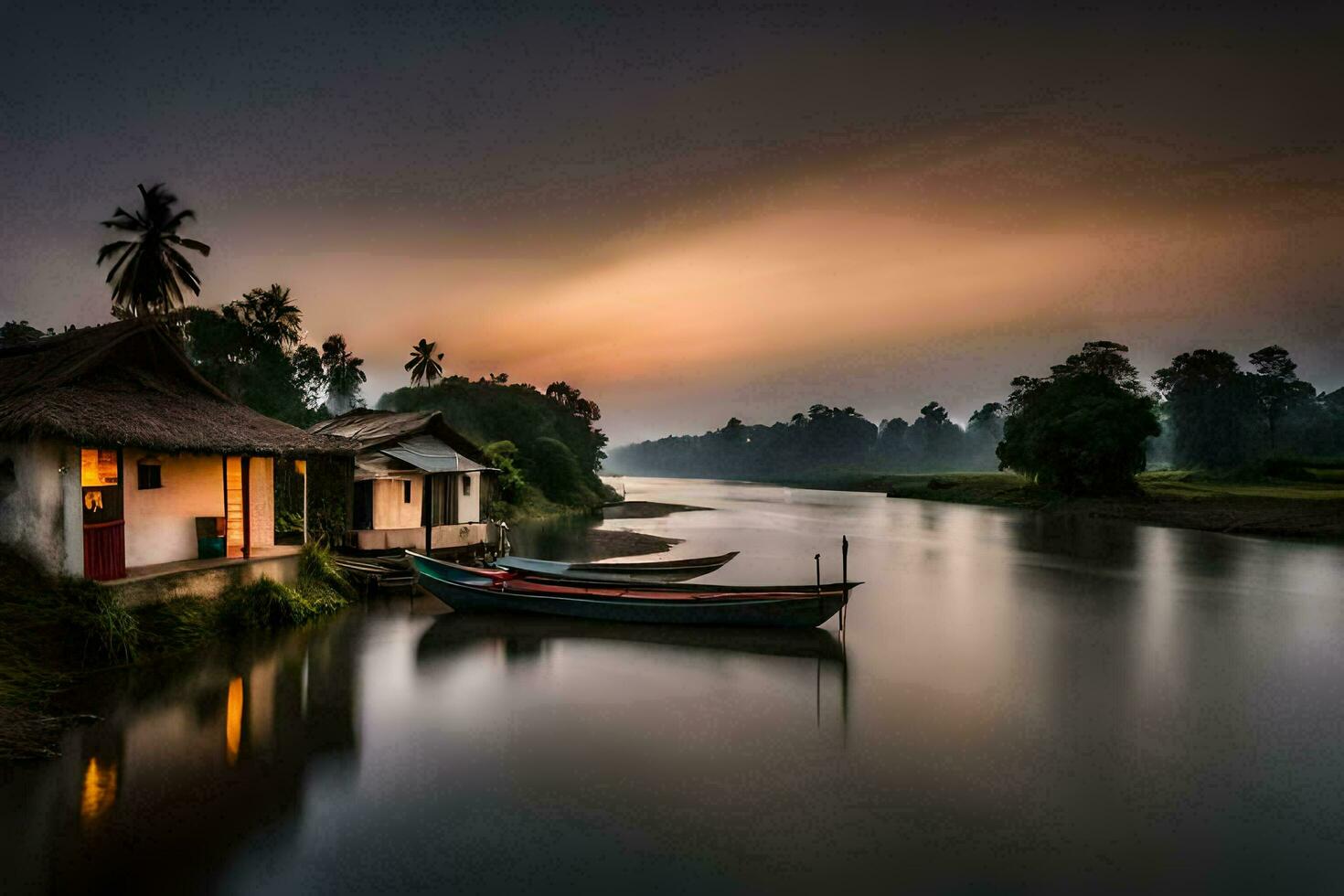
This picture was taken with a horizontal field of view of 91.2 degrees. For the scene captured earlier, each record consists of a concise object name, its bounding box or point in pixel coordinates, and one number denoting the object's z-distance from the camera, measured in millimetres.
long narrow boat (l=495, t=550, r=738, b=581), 15477
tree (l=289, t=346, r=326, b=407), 45438
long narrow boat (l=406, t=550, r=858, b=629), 12570
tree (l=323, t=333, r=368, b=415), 50781
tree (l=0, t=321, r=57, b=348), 30759
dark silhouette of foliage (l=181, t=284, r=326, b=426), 34384
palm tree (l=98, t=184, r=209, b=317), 24406
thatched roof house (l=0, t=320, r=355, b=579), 9539
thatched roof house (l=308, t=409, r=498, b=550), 17219
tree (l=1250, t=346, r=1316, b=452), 64312
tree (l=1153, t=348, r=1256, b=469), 60812
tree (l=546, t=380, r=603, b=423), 69875
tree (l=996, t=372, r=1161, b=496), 44156
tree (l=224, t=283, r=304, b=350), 36250
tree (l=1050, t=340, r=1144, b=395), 58969
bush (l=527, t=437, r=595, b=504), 48750
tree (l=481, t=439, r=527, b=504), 36844
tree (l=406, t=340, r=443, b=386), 58938
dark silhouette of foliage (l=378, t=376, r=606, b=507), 49441
